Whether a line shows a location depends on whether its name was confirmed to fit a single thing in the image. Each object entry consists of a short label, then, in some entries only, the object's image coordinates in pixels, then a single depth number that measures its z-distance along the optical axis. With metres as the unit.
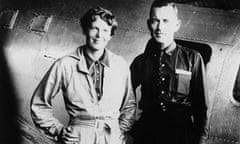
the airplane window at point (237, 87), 2.51
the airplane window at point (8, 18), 3.21
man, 2.59
